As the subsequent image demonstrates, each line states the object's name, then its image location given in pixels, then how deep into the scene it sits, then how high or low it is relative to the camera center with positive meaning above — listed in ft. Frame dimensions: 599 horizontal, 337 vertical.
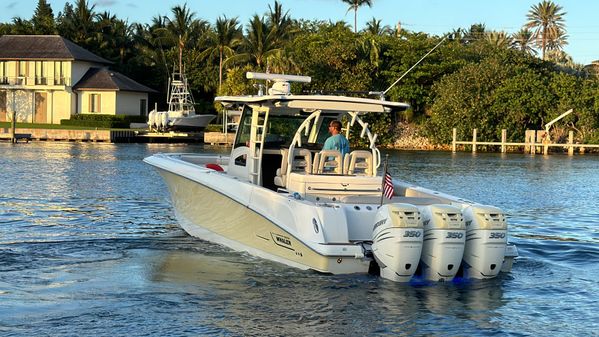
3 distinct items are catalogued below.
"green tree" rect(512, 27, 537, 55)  348.59 +37.10
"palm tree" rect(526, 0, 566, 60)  334.85 +42.56
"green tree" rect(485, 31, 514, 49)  327.06 +35.34
